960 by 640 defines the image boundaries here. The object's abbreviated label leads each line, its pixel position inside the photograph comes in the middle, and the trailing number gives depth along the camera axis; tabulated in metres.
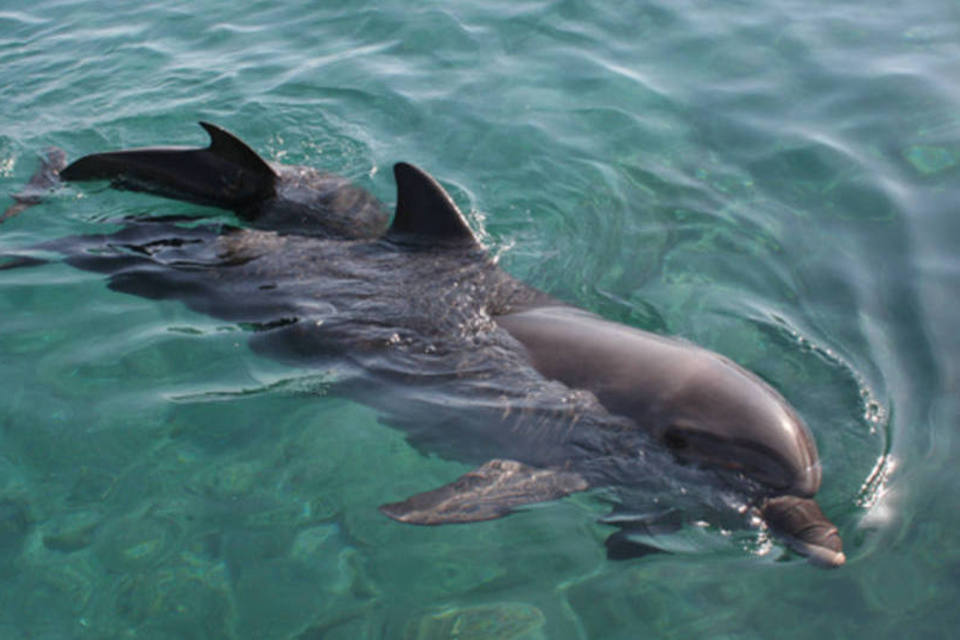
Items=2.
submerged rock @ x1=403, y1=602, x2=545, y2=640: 4.84
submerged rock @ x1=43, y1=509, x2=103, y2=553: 5.30
